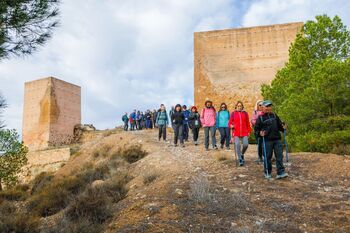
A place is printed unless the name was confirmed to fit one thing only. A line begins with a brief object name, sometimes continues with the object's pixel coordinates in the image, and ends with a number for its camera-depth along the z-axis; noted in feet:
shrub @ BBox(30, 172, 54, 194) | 46.47
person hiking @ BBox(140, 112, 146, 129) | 78.15
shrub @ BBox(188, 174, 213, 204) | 20.23
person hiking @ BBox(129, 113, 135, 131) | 79.76
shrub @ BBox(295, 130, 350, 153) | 35.72
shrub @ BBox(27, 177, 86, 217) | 28.02
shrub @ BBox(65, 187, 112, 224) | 20.95
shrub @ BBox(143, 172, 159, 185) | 27.04
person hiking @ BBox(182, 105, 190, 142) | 49.32
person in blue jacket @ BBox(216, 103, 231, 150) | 36.11
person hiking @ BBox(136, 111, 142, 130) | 78.38
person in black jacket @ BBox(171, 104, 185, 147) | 39.89
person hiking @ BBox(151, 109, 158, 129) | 77.46
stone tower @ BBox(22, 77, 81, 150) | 91.45
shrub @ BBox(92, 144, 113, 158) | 53.85
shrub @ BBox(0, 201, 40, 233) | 22.10
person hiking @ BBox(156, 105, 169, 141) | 45.44
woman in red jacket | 28.09
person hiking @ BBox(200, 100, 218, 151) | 37.50
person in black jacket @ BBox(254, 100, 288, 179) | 23.87
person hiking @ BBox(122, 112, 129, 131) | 81.51
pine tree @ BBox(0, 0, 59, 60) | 22.61
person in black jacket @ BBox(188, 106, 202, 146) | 43.99
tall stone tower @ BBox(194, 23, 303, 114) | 74.74
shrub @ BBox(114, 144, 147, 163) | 42.22
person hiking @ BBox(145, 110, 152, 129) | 76.21
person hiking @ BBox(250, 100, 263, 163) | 25.89
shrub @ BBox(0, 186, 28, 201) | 41.73
